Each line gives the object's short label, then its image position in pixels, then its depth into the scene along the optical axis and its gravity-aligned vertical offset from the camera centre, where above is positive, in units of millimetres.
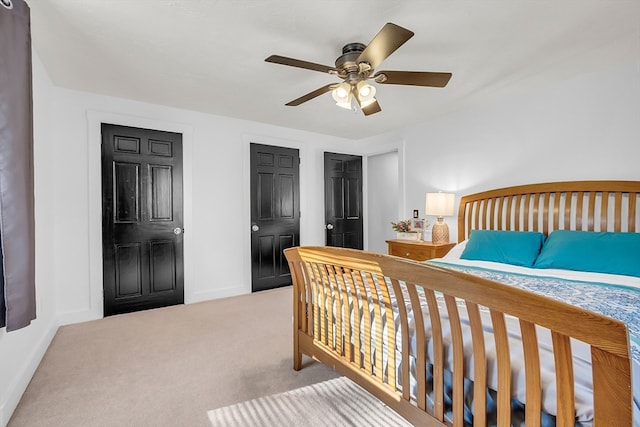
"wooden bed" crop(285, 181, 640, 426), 742 -459
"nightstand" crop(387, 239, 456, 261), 3652 -492
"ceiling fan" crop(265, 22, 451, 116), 1930 +918
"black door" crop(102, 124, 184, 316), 3389 -86
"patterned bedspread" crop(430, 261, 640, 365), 1380 -483
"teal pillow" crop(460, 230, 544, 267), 2639 -348
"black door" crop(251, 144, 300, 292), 4363 -28
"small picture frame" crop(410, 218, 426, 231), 4196 -210
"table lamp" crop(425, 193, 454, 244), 3750 -20
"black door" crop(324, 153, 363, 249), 5055 +167
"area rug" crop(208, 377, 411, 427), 1662 -1127
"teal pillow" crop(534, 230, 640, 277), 2154 -337
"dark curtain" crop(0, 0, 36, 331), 1471 +199
